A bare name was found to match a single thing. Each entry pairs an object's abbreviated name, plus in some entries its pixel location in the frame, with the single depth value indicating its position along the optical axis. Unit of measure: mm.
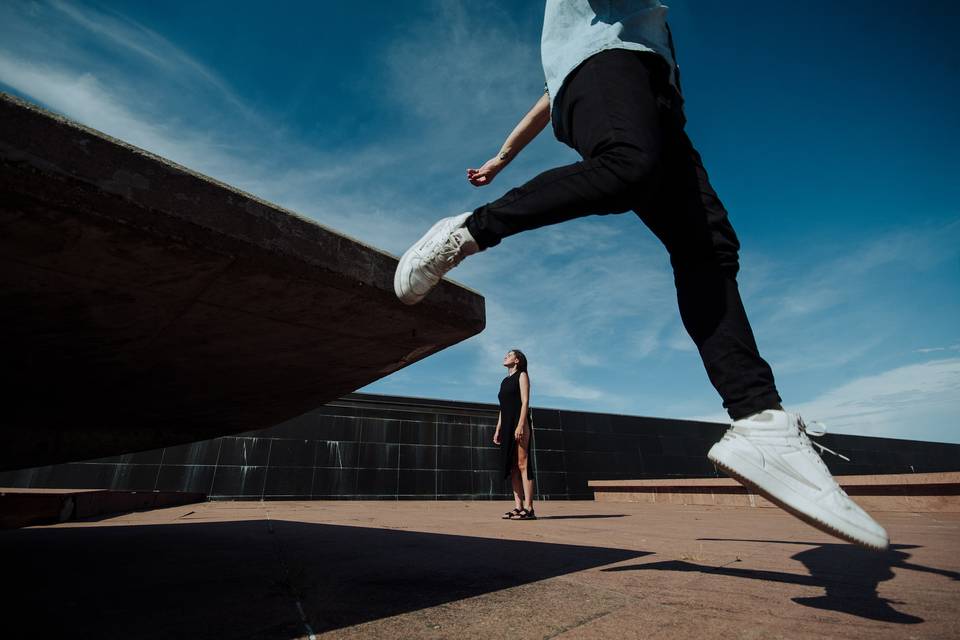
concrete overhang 917
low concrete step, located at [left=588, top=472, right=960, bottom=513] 5422
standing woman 4902
